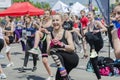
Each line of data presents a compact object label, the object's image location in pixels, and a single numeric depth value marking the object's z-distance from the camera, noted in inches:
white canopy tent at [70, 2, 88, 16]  929.1
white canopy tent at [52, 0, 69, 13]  808.2
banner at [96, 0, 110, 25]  230.1
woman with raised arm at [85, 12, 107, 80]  228.9
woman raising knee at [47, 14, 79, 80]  161.7
